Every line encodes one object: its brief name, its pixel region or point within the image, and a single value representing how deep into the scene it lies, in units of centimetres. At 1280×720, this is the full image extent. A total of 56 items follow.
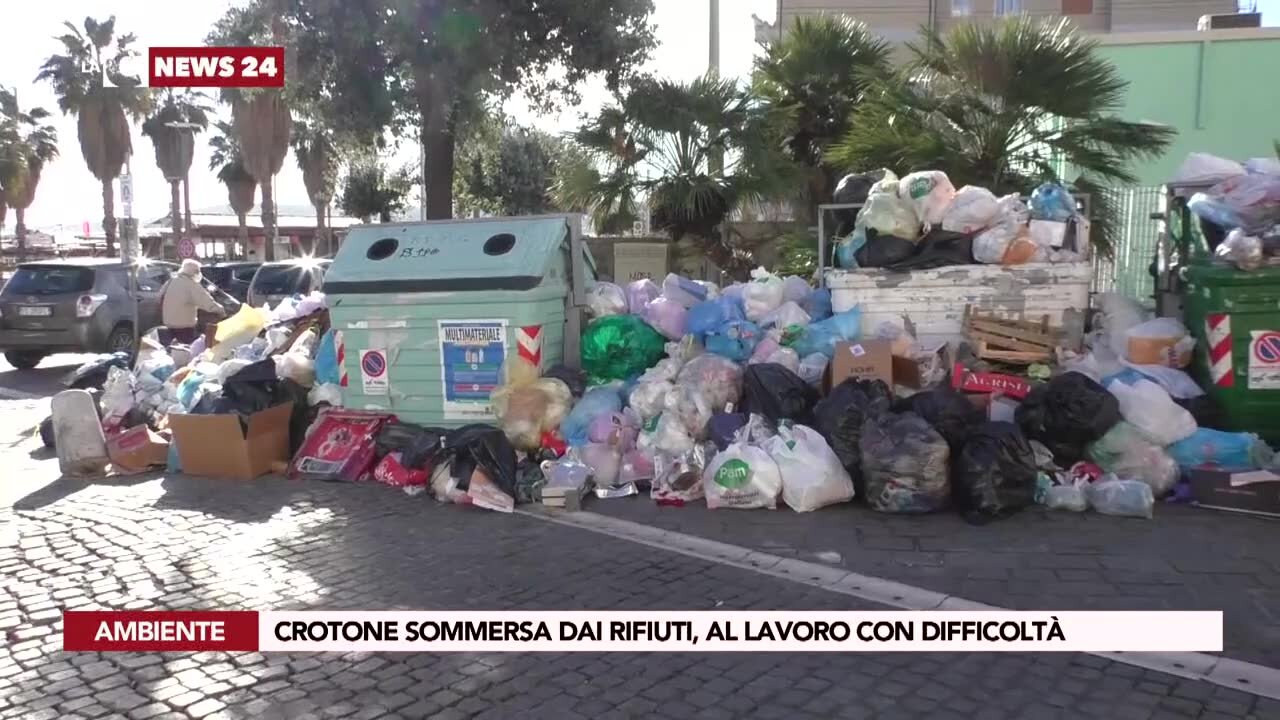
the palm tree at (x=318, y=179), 3338
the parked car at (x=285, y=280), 1495
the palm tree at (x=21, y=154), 3909
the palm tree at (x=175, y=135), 3719
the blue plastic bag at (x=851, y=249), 670
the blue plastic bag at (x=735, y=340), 652
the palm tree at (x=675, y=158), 1063
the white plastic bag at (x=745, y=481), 537
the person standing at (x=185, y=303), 984
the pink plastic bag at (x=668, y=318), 684
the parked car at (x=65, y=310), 1261
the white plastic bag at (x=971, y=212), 649
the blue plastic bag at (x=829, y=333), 645
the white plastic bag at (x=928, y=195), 660
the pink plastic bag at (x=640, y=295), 721
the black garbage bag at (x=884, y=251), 652
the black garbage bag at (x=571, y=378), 655
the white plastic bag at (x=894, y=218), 655
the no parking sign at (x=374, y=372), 671
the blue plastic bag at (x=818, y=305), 691
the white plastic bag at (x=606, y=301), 711
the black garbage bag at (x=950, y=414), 532
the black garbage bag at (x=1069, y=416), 541
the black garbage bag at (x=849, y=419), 545
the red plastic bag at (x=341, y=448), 641
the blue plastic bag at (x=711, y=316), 667
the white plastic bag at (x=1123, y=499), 504
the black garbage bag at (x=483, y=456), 575
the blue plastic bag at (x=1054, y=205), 648
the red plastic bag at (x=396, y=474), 609
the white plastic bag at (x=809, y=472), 530
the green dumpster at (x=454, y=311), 644
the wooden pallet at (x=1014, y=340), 625
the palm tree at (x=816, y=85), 1121
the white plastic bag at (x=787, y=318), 670
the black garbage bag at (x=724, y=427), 582
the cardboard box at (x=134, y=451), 687
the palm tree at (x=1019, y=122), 822
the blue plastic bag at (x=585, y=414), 616
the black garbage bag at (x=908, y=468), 508
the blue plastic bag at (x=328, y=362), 712
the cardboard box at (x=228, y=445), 653
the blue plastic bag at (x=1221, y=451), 530
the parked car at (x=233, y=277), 1775
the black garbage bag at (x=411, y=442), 611
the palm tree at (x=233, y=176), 3909
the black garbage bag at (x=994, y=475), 498
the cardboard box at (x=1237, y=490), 496
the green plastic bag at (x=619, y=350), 673
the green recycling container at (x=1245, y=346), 550
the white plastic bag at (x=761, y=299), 682
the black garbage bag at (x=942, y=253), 649
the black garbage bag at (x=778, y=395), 591
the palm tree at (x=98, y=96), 3416
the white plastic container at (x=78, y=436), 687
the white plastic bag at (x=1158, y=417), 541
